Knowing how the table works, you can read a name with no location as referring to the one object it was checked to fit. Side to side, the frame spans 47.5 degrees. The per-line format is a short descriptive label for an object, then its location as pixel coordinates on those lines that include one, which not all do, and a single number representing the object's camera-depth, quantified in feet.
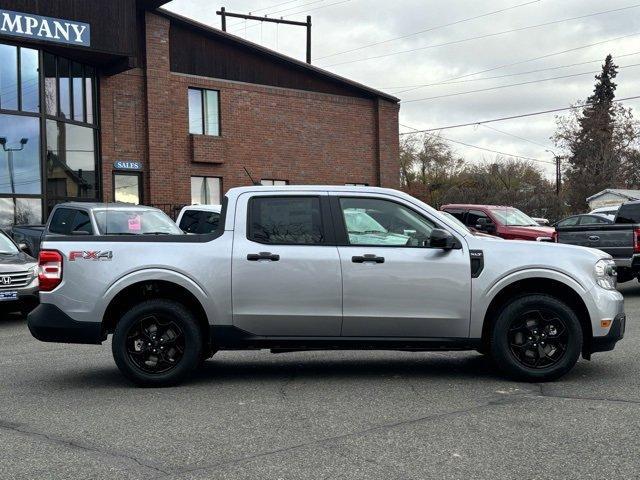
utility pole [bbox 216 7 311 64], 124.06
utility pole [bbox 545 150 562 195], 224.29
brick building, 69.82
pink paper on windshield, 41.39
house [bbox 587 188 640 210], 167.02
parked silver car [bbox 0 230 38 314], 36.99
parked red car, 58.90
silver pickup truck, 21.15
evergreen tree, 203.31
